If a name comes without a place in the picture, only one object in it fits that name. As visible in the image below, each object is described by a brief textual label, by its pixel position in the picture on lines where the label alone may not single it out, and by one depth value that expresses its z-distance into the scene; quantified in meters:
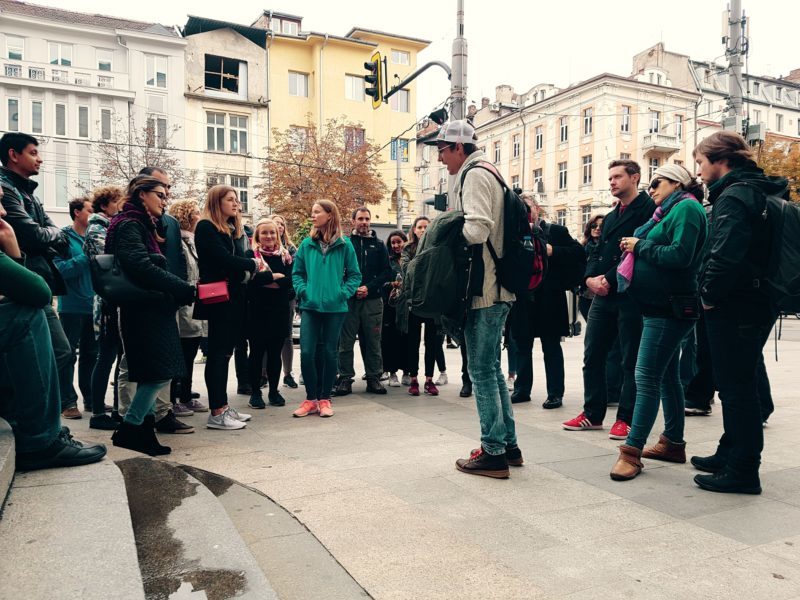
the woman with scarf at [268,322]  6.82
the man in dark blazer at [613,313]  5.48
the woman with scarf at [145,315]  4.52
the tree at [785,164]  36.19
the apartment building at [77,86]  35.31
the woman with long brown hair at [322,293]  6.40
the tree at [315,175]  31.11
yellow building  38.88
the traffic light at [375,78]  17.11
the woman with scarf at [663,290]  4.24
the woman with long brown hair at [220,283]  5.68
